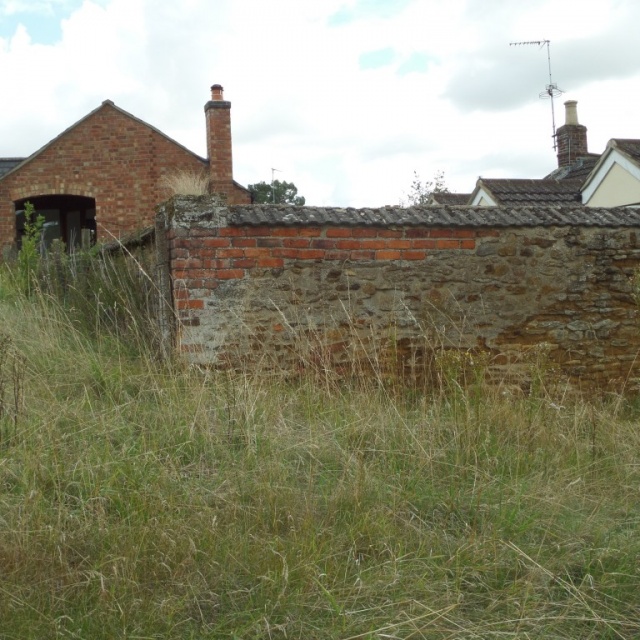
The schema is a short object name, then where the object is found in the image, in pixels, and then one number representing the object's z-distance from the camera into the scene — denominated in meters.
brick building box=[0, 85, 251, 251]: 19.20
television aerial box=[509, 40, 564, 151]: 25.55
